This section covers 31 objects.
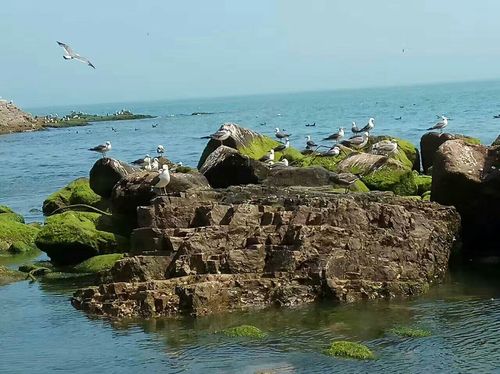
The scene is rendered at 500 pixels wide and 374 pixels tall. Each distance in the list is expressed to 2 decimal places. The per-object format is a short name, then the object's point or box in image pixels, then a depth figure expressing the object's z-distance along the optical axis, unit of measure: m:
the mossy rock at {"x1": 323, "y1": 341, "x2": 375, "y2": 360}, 13.05
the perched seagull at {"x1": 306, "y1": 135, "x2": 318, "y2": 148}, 36.44
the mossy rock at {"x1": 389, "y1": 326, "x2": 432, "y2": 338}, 14.23
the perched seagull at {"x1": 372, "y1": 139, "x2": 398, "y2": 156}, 29.09
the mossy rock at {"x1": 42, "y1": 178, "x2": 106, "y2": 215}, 28.47
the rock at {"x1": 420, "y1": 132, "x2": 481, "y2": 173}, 31.16
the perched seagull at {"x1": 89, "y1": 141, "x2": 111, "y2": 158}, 33.97
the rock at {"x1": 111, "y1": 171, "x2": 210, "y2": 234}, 22.62
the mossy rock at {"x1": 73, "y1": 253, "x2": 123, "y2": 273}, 20.44
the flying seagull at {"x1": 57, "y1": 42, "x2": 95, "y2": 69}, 24.16
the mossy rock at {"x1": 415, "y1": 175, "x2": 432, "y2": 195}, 25.47
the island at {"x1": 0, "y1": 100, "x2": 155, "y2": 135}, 116.03
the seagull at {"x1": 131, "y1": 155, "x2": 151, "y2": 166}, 30.64
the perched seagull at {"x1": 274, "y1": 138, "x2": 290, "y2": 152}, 31.46
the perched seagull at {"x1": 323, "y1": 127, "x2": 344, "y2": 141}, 35.40
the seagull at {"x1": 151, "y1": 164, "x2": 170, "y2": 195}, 21.61
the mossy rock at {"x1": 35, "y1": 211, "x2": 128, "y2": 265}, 21.38
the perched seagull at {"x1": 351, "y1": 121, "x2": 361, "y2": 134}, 41.91
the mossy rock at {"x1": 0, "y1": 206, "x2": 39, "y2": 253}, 24.41
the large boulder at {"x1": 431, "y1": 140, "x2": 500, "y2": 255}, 20.56
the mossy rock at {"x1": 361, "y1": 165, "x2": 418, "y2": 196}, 24.92
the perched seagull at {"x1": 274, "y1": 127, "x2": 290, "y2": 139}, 40.67
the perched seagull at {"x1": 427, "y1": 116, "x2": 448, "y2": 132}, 34.78
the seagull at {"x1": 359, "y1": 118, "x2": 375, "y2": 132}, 40.06
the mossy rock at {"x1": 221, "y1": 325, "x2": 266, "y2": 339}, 14.32
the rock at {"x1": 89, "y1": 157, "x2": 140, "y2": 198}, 26.27
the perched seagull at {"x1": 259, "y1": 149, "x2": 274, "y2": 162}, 28.79
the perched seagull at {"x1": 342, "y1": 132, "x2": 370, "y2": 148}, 32.22
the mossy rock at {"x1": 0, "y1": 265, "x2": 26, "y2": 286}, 20.16
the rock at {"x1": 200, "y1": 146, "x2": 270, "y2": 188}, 24.27
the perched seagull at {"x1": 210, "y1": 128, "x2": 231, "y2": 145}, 28.74
